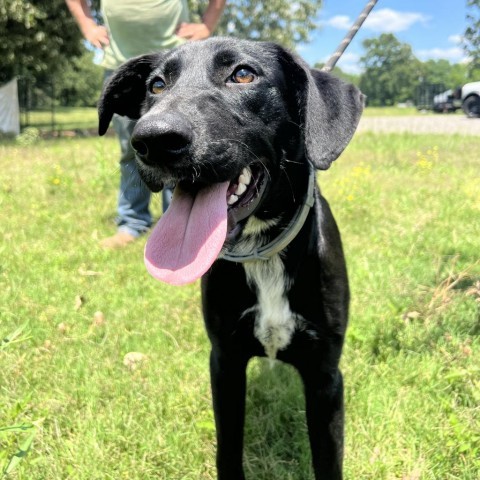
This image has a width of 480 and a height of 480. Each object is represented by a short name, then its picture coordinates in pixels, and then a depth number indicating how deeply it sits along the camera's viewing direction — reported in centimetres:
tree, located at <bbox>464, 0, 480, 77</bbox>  2749
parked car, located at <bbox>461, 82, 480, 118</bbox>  1730
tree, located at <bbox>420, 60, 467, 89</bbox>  7631
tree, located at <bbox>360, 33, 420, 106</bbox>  8412
